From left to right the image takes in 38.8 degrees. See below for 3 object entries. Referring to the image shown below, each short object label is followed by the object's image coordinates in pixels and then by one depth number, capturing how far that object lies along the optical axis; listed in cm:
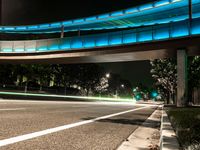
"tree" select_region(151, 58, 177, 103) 4396
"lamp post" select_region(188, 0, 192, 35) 3607
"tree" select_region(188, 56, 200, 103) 4008
